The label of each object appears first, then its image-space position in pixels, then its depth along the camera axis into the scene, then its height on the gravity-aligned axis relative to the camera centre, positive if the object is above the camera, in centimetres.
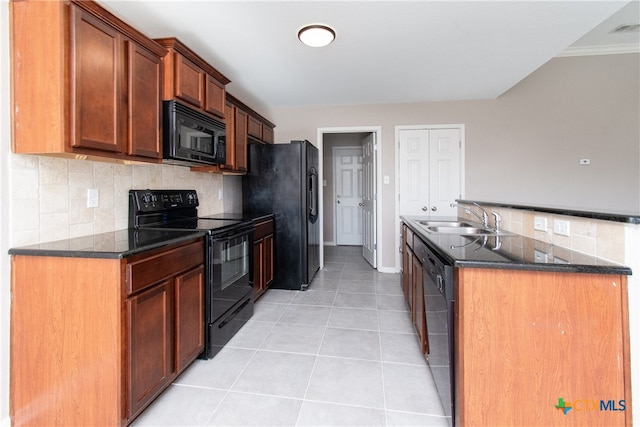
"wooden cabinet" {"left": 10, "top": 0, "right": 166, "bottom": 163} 129 +63
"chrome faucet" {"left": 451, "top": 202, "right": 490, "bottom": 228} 226 -8
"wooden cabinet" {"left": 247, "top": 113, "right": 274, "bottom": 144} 327 +99
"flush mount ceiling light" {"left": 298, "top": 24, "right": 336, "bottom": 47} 213 +134
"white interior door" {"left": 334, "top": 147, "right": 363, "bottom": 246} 618 +29
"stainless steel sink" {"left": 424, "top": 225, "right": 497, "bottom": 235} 232 -19
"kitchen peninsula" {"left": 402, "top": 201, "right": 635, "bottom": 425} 112 -54
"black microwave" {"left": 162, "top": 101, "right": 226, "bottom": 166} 191 +54
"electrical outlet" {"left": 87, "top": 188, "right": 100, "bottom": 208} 173 +7
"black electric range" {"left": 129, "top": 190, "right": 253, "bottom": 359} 195 -32
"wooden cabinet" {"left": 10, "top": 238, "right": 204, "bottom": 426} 126 -60
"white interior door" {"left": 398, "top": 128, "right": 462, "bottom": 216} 400 +53
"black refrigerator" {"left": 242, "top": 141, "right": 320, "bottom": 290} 327 +12
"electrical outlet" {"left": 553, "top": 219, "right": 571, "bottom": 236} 143 -11
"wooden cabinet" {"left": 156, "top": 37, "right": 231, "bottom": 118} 193 +97
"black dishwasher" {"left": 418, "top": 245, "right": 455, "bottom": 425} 128 -58
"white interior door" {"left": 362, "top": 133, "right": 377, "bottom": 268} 426 +13
